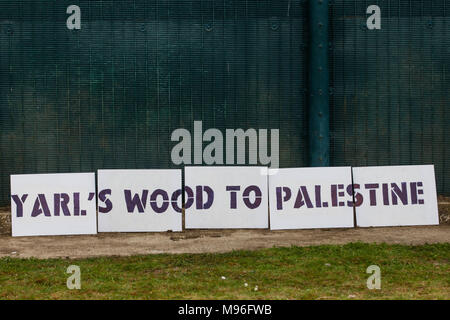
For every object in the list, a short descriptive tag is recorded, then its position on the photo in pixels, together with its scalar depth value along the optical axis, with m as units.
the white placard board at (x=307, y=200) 19.73
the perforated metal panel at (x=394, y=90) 24.41
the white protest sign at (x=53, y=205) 19.27
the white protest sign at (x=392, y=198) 19.91
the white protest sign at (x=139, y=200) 19.45
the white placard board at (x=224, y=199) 19.67
